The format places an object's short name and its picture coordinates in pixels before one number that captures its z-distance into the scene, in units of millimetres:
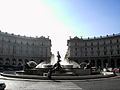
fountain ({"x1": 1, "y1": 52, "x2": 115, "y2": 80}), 25762
